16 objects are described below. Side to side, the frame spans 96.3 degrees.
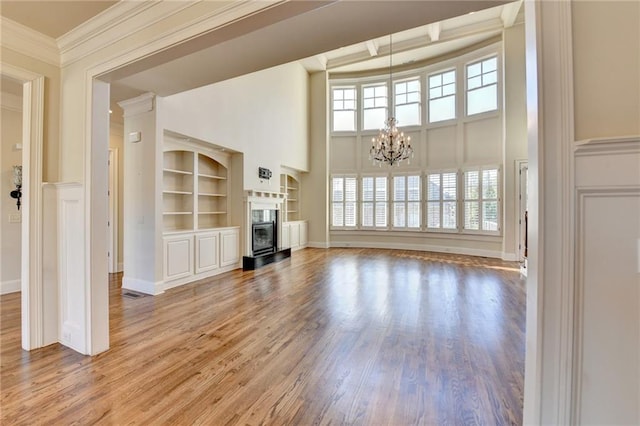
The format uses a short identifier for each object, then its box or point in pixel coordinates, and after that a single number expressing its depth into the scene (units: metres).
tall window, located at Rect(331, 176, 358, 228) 9.41
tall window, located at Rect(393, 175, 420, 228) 8.66
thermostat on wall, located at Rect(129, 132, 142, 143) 4.54
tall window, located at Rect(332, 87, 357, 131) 9.52
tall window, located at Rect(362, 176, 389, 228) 9.11
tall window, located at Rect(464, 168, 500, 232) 7.37
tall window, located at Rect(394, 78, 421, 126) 8.72
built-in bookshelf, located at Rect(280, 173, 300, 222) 9.17
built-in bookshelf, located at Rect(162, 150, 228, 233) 5.12
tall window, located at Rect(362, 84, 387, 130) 9.20
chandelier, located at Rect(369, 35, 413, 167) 6.98
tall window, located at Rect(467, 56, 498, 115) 7.36
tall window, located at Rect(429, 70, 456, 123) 8.13
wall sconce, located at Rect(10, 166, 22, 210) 4.26
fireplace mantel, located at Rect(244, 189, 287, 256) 6.05
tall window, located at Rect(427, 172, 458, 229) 8.07
